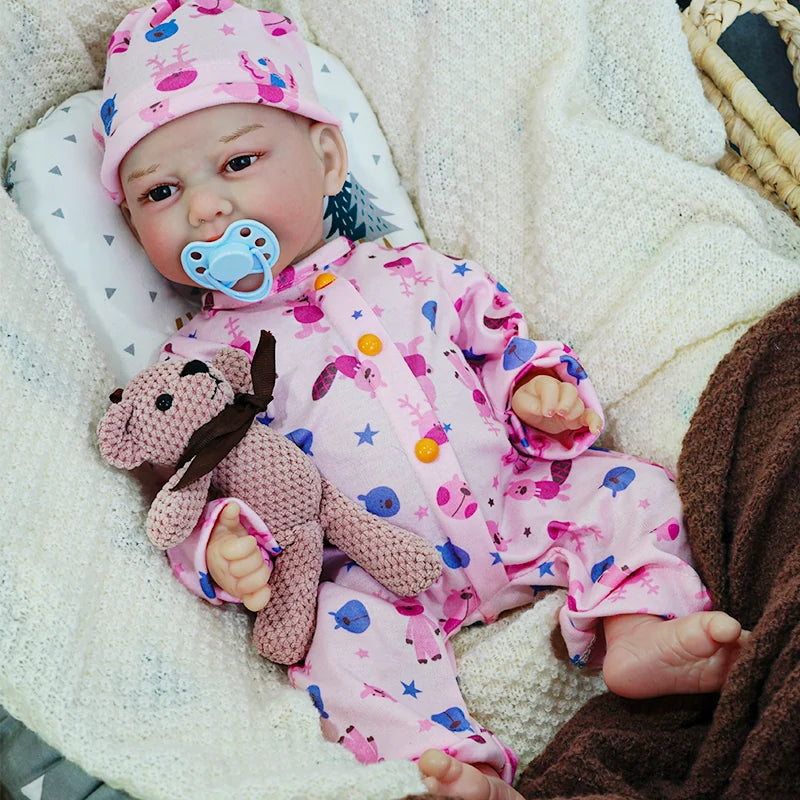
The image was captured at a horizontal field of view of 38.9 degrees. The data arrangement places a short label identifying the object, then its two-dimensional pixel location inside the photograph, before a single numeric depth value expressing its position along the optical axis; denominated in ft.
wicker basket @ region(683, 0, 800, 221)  1.78
